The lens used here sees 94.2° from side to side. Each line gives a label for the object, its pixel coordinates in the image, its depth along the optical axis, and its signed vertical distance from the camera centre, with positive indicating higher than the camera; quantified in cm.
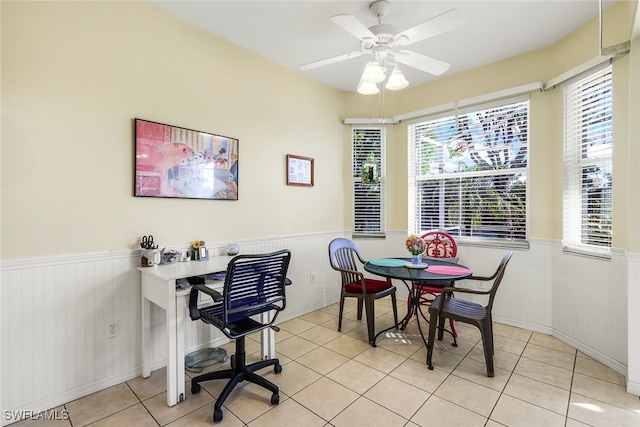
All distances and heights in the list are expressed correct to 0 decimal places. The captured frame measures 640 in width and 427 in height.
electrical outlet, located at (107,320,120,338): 216 -85
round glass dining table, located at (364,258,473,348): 247 -53
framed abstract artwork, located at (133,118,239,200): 231 +42
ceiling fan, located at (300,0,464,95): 187 +120
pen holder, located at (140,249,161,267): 223 -34
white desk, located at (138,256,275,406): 194 -66
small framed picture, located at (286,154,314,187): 348 +51
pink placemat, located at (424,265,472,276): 261 -52
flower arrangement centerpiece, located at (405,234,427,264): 287 -33
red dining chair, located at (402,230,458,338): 351 -40
